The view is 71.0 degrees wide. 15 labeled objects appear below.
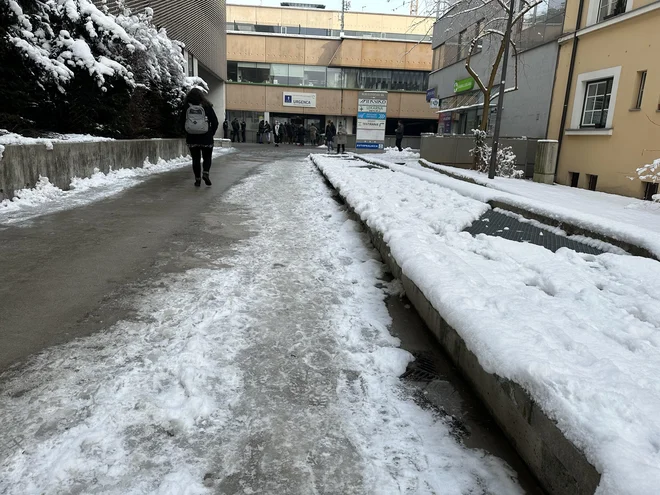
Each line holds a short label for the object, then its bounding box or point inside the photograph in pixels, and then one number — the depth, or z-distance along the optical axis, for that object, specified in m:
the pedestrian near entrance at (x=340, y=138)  25.73
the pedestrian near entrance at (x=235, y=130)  38.78
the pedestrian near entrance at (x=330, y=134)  29.89
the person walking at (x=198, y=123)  8.73
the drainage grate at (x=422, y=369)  2.63
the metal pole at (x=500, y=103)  11.09
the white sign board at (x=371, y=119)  23.08
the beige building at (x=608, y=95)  10.93
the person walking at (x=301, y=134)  38.16
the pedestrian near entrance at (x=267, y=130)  38.44
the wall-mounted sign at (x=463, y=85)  22.23
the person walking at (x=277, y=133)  35.97
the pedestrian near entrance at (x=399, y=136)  30.22
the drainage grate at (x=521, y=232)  4.57
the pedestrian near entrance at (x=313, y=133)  38.66
